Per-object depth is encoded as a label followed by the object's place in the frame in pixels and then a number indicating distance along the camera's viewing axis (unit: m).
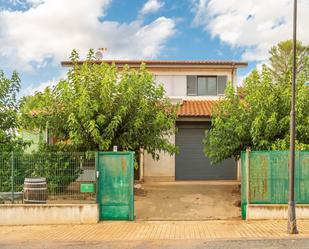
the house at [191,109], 13.43
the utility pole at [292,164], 7.08
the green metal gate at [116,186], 8.43
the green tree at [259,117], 9.20
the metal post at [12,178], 8.46
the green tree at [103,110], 8.78
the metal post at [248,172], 8.32
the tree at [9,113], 9.62
